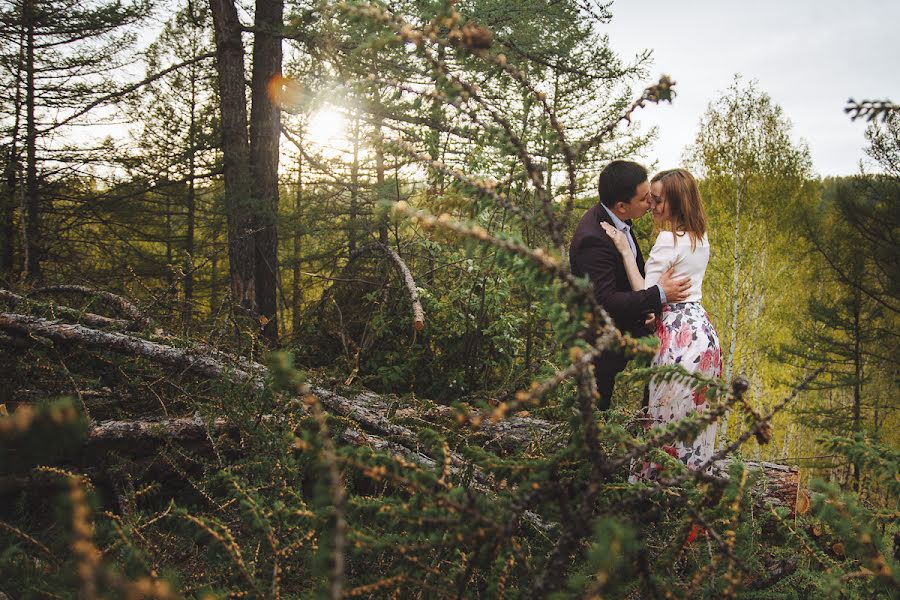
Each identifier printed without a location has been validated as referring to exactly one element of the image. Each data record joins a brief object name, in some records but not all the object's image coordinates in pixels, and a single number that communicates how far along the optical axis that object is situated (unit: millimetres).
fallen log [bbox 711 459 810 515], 3110
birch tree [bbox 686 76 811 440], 17781
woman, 2945
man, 2922
